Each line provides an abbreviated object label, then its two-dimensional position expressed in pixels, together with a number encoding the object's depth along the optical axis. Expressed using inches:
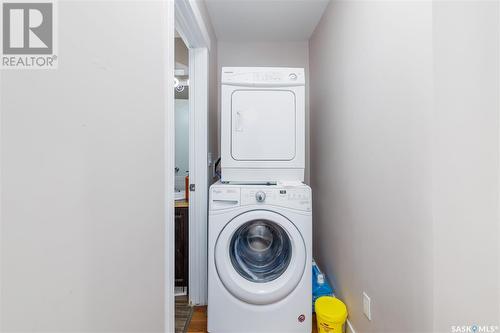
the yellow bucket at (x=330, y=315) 59.6
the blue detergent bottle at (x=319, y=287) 71.6
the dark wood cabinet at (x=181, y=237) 79.7
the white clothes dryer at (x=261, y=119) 70.5
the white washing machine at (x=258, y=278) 61.7
